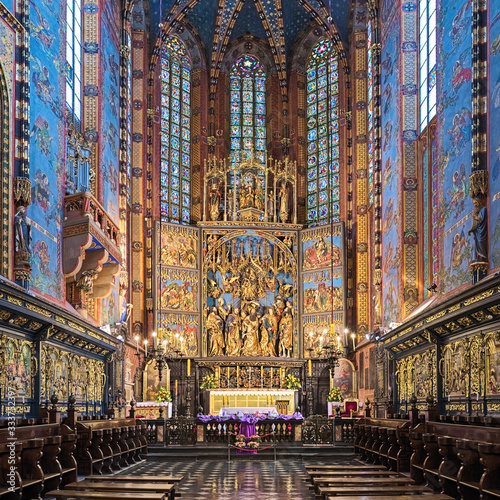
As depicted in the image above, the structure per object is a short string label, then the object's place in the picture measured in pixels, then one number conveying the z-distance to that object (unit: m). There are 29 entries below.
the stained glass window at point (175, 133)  36.75
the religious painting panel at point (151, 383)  32.44
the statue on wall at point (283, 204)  36.19
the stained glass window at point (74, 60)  24.58
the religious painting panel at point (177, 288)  33.84
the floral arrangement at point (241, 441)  23.47
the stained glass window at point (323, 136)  36.78
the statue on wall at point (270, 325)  35.06
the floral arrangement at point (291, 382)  33.31
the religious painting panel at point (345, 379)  33.25
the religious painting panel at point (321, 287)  34.25
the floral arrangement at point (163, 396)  31.35
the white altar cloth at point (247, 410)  29.15
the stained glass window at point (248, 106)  39.38
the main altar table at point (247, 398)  33.00
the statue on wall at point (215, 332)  34.41
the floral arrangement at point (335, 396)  32.06
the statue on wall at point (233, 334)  34.47
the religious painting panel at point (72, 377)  18.86
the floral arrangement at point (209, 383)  33.28
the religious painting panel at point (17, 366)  15.40
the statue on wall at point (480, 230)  16.95
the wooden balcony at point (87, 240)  21.12
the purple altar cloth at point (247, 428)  24.59
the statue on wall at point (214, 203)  36.12
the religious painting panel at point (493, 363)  15.63
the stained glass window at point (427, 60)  25.42
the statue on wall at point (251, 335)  34.47
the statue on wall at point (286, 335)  34.91
